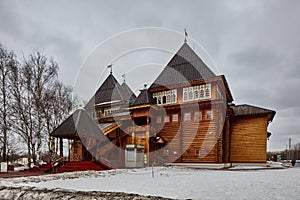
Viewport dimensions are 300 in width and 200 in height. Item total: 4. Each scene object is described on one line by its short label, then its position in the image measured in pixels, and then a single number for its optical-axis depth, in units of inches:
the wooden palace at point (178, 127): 629.0
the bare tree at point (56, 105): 808.9
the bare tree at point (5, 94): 687.3
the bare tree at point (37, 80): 725.9
